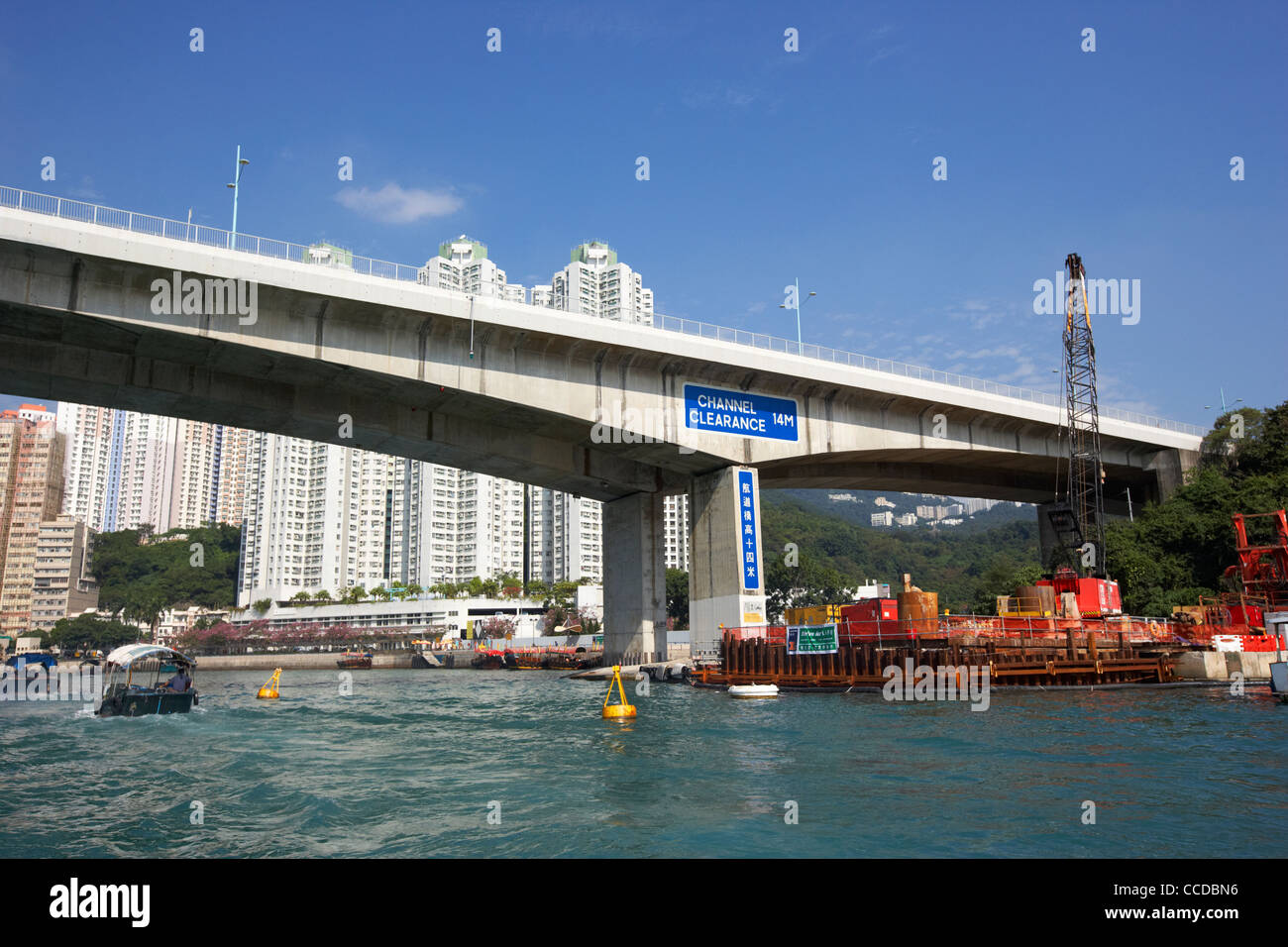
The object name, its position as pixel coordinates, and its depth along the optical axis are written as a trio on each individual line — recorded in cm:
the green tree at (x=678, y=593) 12412
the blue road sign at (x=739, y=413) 4306
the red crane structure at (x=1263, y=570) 4541
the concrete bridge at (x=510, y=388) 3000
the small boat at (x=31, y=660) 6619
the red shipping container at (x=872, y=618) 3824
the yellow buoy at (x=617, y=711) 2772
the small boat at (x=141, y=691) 2864
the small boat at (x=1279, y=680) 2782
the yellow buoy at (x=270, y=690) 4216
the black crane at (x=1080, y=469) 5503
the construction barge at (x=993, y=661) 3512
